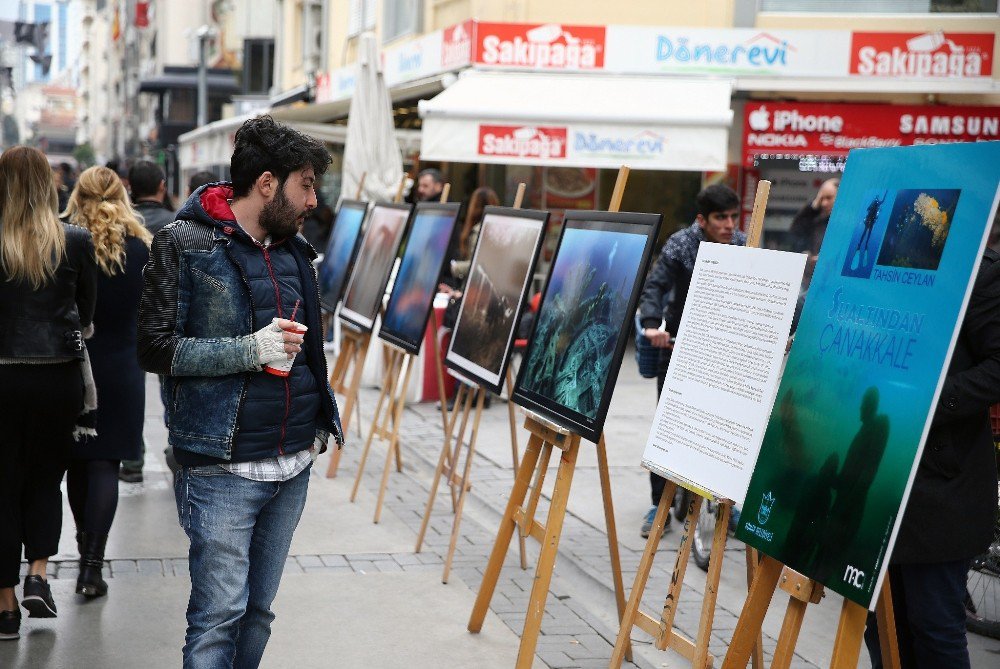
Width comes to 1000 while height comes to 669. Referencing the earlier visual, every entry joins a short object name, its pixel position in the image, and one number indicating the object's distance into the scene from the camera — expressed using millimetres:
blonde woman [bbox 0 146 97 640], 5035
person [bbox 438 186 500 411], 10050
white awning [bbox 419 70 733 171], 12656
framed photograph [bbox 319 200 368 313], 8984
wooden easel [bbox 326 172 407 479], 8406
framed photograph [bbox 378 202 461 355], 7109
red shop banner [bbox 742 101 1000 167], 14852
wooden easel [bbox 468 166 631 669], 4617
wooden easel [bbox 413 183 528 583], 6074
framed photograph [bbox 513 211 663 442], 4488
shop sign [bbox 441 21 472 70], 15500
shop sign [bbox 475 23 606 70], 15297
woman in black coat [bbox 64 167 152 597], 5754
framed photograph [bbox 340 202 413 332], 7918
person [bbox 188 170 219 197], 9041
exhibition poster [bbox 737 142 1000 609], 3129
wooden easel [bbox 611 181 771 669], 4039
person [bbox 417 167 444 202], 11195
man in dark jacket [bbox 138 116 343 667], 3561
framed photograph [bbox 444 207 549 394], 5602
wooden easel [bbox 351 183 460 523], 7248
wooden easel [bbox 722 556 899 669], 3340
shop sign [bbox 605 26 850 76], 15078
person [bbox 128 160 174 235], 7402
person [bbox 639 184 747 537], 6609
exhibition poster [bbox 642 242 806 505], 3830
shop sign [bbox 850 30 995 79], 14953
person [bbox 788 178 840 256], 10338
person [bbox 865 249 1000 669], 3742
